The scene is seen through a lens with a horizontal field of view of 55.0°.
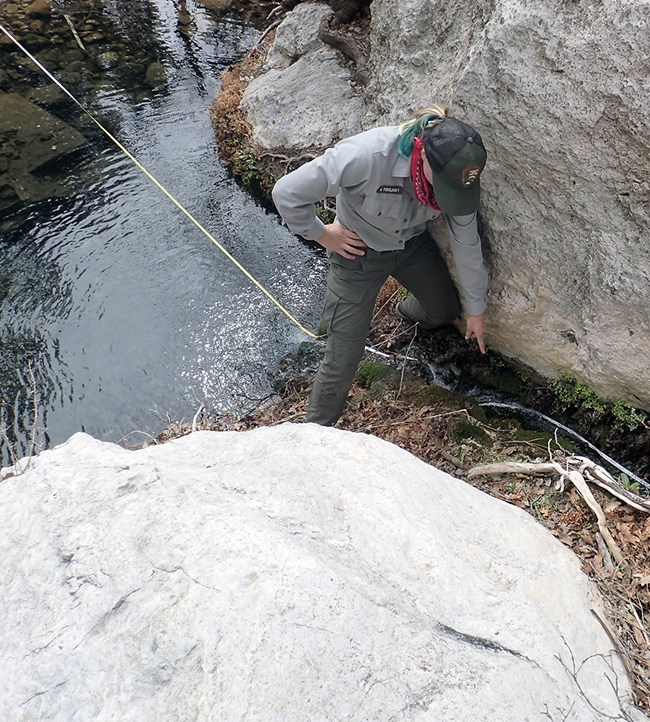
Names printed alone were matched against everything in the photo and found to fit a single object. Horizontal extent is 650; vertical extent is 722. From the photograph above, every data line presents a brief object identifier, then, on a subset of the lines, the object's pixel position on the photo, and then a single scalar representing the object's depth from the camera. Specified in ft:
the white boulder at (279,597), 6.28
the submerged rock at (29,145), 27.73
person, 12.18
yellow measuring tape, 22.05
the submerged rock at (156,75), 35.55
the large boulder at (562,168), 11.36
